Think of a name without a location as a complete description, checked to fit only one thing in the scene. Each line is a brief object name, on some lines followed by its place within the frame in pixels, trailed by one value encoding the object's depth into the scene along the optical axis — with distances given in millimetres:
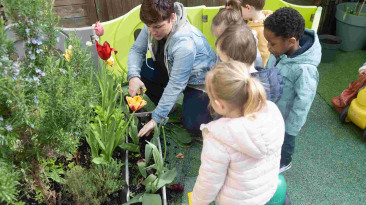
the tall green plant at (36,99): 997
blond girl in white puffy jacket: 1109
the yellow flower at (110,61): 1853
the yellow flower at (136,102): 1638
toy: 2385
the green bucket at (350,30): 3580
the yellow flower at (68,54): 1549
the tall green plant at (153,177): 1649
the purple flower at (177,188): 1901
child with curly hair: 1662
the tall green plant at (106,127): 1717
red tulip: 1649
